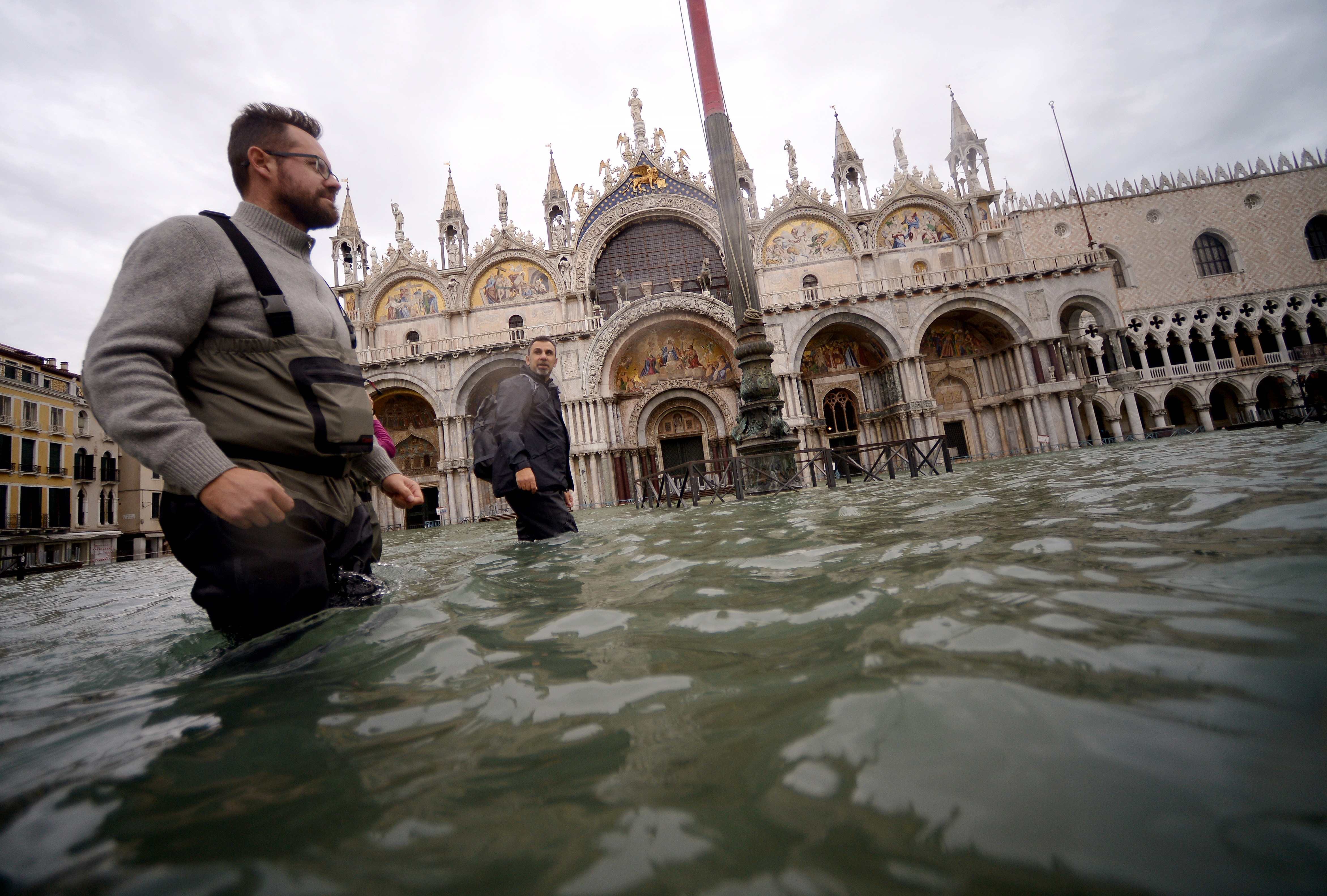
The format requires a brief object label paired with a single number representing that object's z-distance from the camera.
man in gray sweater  1.53
